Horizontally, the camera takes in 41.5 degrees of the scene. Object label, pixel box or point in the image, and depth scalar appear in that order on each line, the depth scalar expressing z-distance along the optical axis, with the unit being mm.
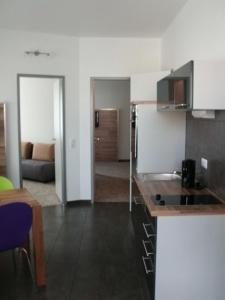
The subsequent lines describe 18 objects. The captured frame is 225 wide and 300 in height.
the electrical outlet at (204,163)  2941
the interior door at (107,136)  9969
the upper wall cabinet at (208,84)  2291
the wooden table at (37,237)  2688
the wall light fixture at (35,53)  4696
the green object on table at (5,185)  3312
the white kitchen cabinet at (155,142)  3994
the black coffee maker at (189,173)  2965
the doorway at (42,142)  5281
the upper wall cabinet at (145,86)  4340
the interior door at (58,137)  5105
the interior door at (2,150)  4625
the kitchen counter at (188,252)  2256
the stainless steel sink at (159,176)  3570
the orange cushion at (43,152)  7152
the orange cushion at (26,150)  7484
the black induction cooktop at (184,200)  2471
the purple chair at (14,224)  2414
